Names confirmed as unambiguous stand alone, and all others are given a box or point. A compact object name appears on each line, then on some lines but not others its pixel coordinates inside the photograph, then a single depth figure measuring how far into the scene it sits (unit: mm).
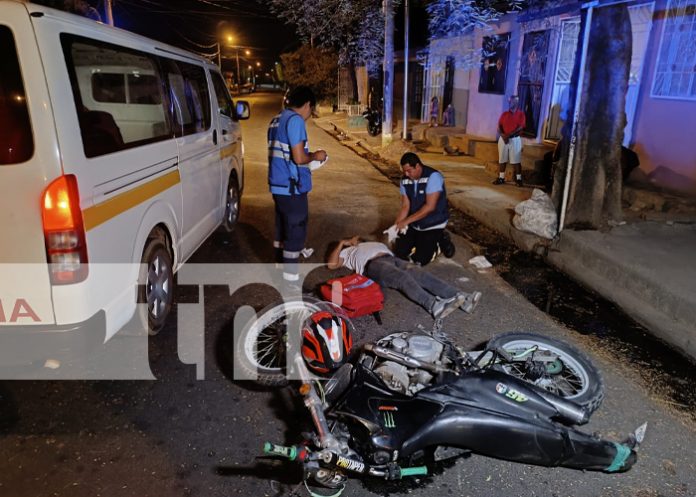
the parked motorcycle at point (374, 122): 18609
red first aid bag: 4359
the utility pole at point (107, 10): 18625
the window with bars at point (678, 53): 7906
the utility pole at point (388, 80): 15141
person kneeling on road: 5312
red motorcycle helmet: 2990
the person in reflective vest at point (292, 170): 4645
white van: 2689
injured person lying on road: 4586
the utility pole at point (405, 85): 14776
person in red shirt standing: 10023
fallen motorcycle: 2483
